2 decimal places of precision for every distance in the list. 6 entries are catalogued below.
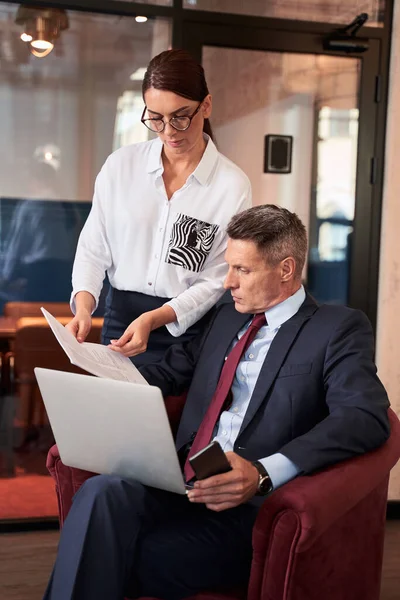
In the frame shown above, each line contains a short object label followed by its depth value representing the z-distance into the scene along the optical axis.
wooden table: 3.34
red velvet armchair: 1.75
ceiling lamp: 3.21
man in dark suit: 1.85
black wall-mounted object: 3.47
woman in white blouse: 2.51
